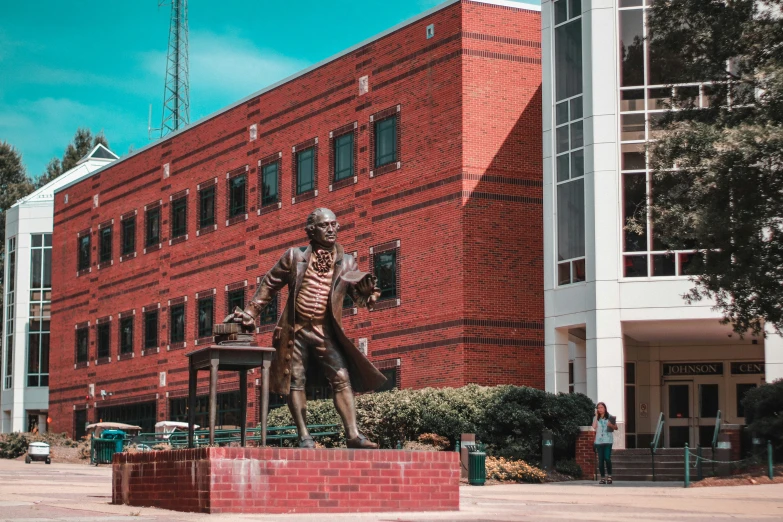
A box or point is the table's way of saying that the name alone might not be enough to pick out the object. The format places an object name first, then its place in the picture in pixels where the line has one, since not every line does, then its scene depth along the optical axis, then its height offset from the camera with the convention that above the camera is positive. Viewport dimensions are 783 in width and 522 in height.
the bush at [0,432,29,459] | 50.91 -1.90
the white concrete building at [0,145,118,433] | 62.66 +4.39
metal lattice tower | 71.31 +18.44
